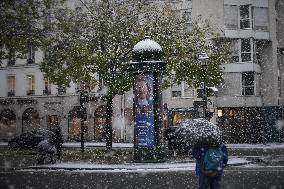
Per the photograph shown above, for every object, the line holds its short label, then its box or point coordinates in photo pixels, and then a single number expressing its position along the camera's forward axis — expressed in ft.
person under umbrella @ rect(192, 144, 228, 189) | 30.99
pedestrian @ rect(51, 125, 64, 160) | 87.71
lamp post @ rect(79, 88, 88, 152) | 93.27
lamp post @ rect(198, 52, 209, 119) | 74.49
